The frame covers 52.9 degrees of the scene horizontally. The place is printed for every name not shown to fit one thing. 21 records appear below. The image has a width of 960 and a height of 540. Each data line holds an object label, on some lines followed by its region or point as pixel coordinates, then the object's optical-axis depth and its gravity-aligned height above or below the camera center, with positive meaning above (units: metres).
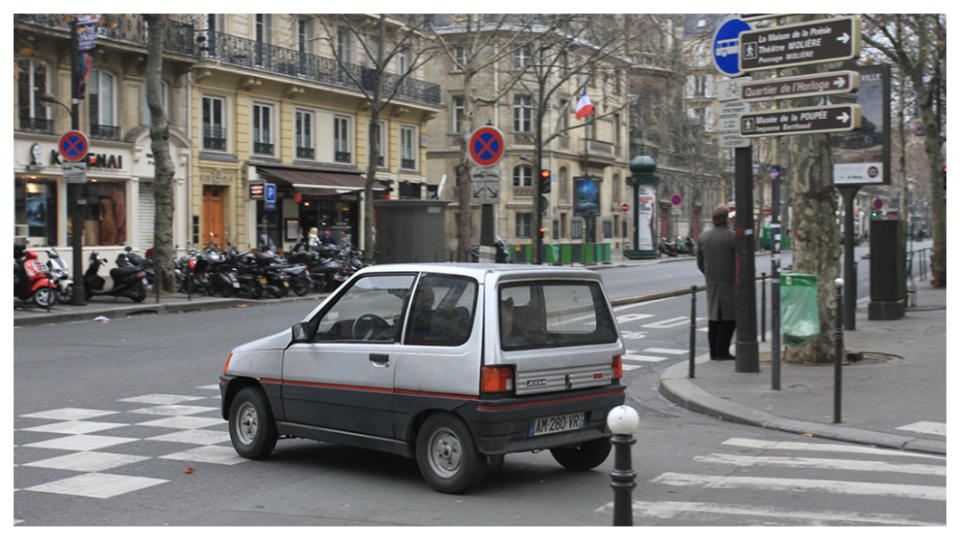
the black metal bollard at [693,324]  11.04 -0.91
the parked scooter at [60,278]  20.58 -0.60
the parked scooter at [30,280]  19.31 -0.61
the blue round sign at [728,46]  11.34 +2.38
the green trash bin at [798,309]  11.66 -0.76
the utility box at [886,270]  17.61 -0.44
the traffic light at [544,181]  22.63 +1.59
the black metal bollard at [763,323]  13.70 -1.14
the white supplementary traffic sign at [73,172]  20.59 +1.65
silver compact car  6.23 -0.83
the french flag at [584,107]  37.16 +5.45
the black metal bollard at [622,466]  4.27 -0.97
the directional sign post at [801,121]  9.98 +1.34
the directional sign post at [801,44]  10.02 +2.17
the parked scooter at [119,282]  21.34 -0.73
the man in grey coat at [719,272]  12.29 -0.32
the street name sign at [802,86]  9.90 +1.70
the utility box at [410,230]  18.53 +0.36
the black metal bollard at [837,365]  8.73 -1.08
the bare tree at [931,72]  23.03 +4.42
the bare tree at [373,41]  39.62 +8.76
